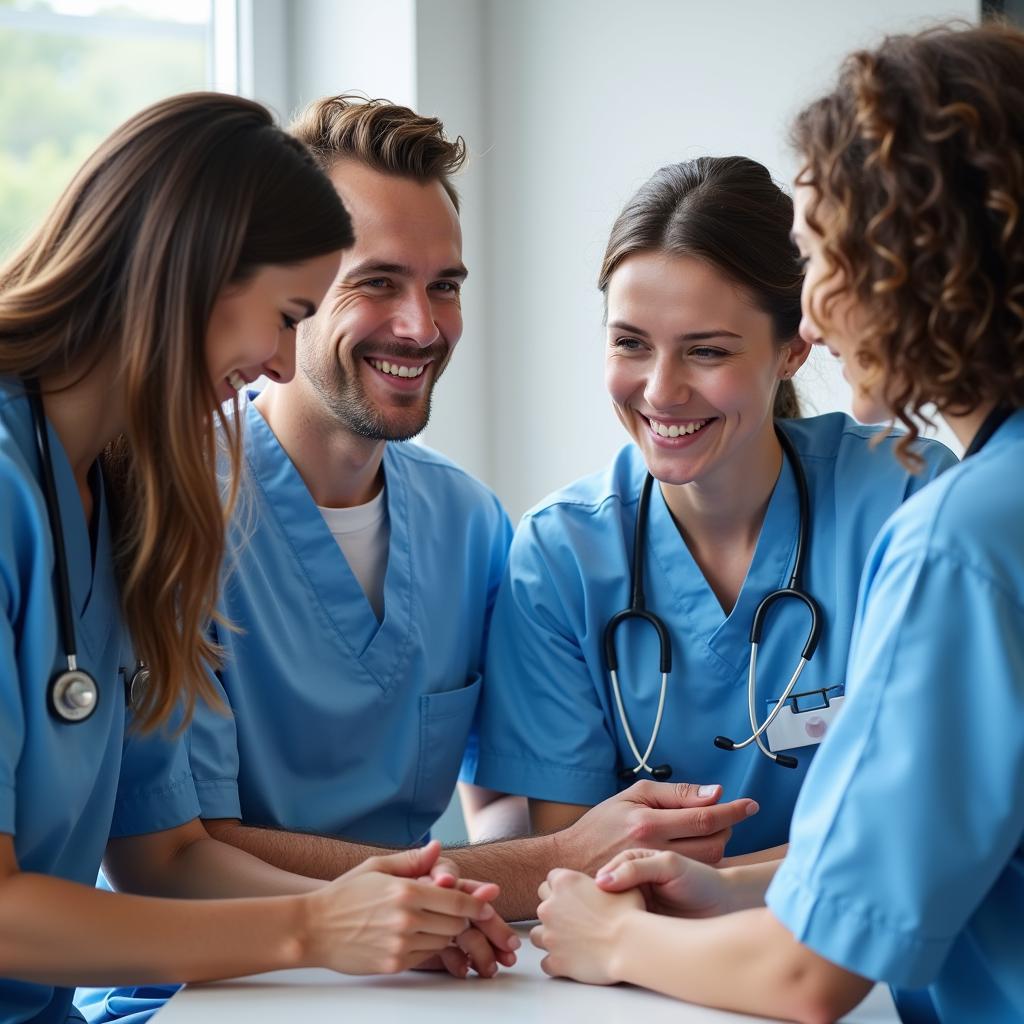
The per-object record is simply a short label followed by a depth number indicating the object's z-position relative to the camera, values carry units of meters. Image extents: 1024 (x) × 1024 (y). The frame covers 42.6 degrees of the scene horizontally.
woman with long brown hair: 1.13
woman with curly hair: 0.92
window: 2.53
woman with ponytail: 1.67
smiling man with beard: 1.62
